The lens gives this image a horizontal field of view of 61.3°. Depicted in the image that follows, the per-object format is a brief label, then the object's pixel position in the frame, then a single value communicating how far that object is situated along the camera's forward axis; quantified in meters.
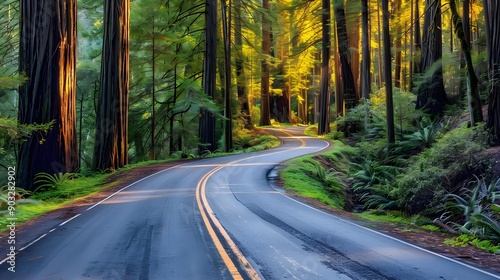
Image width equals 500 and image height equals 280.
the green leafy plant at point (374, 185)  16.66
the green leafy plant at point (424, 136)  21.11
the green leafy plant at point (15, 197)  11.41
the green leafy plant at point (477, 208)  9.43
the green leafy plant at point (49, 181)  15.29
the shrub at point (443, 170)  13.76
